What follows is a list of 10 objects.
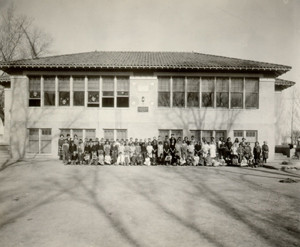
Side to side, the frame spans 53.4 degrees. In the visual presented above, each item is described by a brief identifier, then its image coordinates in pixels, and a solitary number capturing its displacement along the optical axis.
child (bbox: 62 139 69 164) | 17.05
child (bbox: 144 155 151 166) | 16.92
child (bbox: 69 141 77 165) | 16.81
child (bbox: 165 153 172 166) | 16.91
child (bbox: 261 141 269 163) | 17.28
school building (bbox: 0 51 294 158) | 19.52
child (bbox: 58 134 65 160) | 17.77
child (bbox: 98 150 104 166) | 16.84
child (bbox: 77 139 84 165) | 16.91
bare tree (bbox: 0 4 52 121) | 33.05
